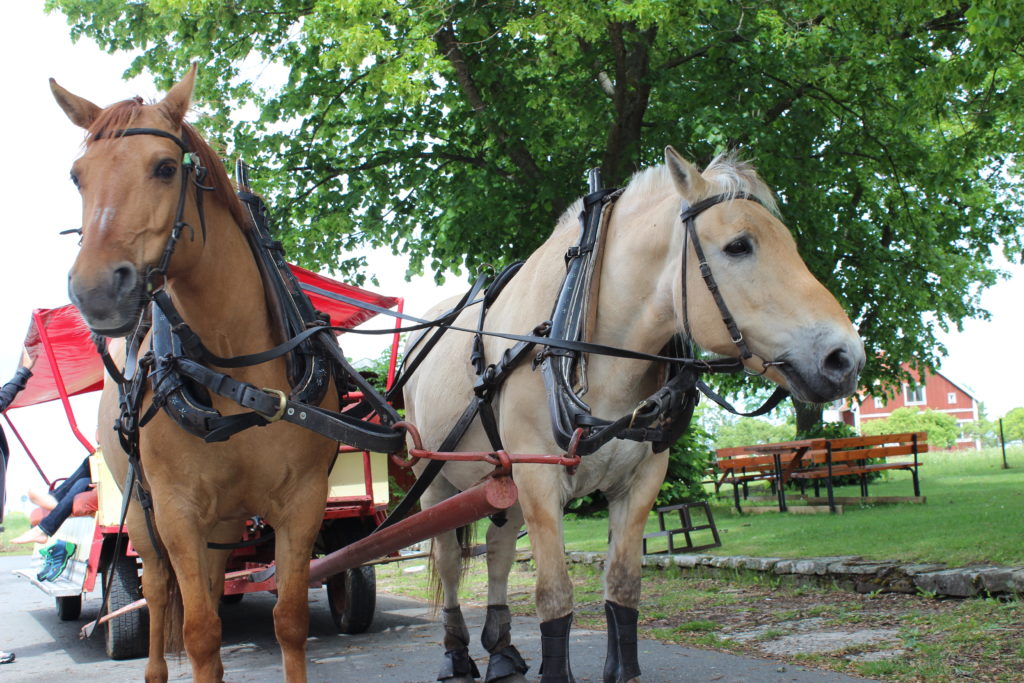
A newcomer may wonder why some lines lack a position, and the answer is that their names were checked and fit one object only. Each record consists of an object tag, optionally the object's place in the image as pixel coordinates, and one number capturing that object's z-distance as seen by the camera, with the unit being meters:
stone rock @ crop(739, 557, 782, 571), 7.43
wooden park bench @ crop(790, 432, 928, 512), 12.11
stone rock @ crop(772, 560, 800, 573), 7.18
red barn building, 61.59
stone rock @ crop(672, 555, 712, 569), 8.16
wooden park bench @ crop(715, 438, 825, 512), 12.36
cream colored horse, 3.11
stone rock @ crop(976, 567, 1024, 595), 5.67
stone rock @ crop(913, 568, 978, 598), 5.91
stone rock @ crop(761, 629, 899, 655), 5.19
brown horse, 2.87
